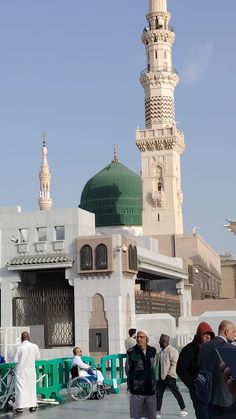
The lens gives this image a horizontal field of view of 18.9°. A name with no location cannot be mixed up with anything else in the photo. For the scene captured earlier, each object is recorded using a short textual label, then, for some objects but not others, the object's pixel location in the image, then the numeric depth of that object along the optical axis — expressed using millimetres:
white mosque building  23719
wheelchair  12883
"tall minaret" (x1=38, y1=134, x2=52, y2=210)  62881
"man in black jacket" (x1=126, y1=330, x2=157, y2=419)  7859
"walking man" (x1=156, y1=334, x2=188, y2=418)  10555
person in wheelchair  12852
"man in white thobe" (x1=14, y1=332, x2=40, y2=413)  11102
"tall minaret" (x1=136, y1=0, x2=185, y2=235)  51719
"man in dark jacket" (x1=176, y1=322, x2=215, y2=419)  7441
